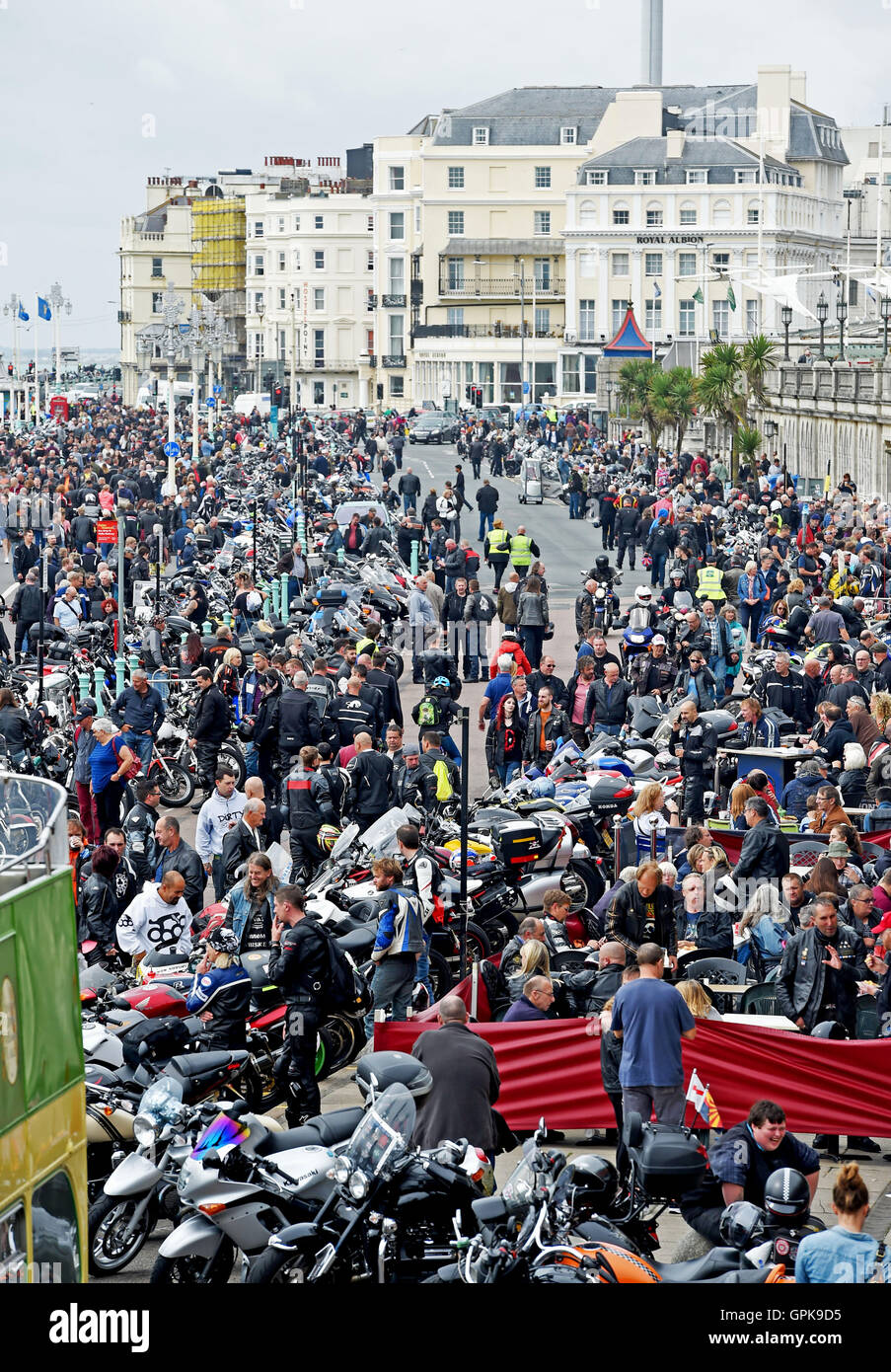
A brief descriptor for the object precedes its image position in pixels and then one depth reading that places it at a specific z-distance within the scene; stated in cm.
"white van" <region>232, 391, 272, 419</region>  9144
